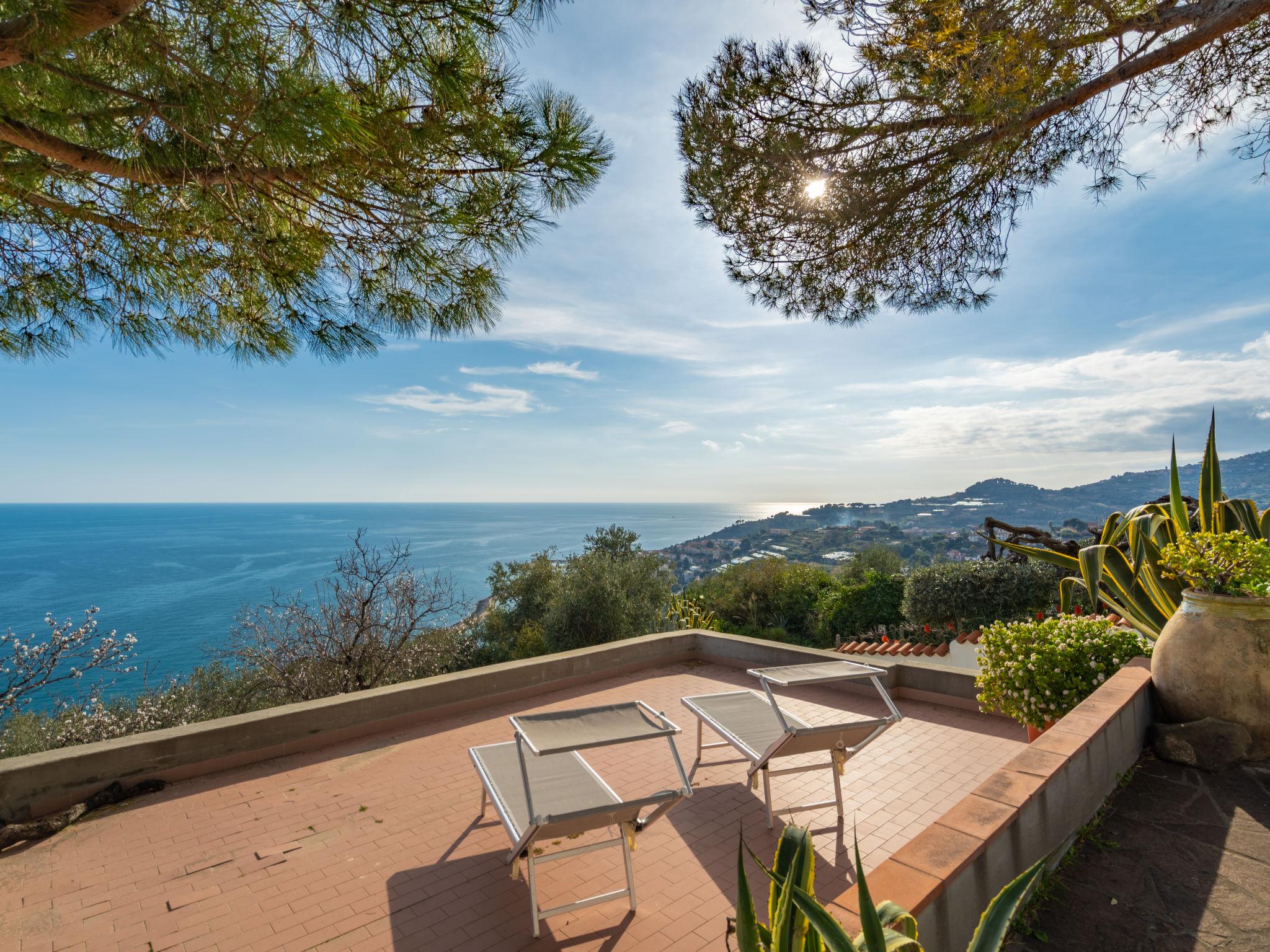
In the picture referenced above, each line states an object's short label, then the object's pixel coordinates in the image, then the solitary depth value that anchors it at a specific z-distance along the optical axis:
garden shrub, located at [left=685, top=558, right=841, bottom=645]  13.27
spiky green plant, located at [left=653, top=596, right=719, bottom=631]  9.91
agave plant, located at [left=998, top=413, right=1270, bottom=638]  3.73
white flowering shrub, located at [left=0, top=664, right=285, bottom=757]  8.25
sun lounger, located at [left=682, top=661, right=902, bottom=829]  3.12
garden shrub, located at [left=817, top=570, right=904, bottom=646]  10.80
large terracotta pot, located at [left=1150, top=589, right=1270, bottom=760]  2.85
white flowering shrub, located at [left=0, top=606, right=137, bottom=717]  7.38
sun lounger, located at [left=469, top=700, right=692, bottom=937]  2.45
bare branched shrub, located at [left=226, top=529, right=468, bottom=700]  8.48
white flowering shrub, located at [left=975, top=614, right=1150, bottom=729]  3.61
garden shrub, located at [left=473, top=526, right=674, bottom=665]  11.05
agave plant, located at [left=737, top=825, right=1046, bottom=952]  1.15
